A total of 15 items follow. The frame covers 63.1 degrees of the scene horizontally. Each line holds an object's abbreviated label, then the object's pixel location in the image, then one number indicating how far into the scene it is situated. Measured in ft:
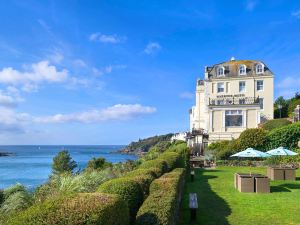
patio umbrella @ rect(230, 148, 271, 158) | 41.85
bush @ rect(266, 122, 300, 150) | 81.81
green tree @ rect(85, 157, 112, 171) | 78.68
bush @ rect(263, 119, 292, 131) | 90.97
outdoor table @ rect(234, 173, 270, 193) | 35.61
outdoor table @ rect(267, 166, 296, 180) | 45.95
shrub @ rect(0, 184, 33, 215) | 19.92
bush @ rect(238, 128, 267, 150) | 82.19
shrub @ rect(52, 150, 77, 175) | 86.97
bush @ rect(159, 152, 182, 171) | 39.70
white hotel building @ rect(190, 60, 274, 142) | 99.86
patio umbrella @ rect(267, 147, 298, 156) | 44.17
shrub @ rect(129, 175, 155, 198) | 21.31
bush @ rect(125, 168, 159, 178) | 25.11
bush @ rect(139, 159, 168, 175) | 31.89
